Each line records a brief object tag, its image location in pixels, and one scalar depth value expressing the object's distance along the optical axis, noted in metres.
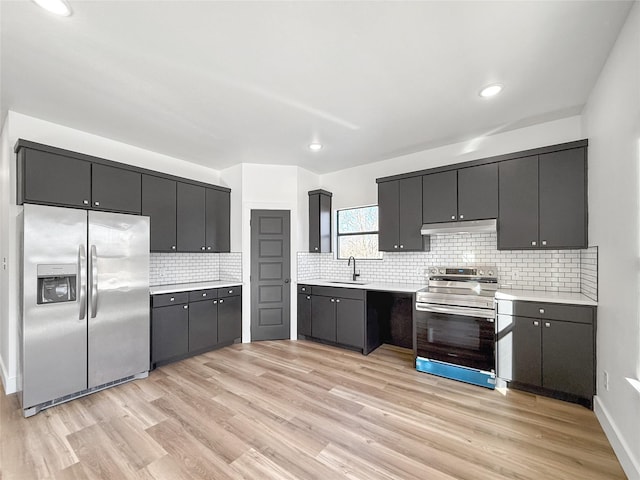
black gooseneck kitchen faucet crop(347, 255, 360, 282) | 4.48
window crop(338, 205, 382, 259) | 4.47
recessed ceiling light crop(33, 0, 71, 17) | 1.56
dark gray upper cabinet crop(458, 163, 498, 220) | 3.14
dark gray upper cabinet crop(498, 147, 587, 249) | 2.69
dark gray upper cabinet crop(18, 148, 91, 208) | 2.51
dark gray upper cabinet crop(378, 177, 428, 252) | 3.65
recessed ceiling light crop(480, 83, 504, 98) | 2.38
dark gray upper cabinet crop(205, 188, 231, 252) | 4.21
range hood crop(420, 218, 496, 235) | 3.11
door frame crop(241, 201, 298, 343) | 4.27
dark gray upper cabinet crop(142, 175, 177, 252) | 3.46
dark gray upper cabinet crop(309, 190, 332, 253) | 4.59
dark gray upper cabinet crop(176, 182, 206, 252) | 3.84
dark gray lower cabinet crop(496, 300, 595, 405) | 2.40
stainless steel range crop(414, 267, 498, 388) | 2.82
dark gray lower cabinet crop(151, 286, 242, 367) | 3.30
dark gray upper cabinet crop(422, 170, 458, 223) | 3.38
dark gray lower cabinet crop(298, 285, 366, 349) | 3.75
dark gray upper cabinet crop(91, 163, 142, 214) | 2.96
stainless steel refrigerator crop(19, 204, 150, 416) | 2.35
